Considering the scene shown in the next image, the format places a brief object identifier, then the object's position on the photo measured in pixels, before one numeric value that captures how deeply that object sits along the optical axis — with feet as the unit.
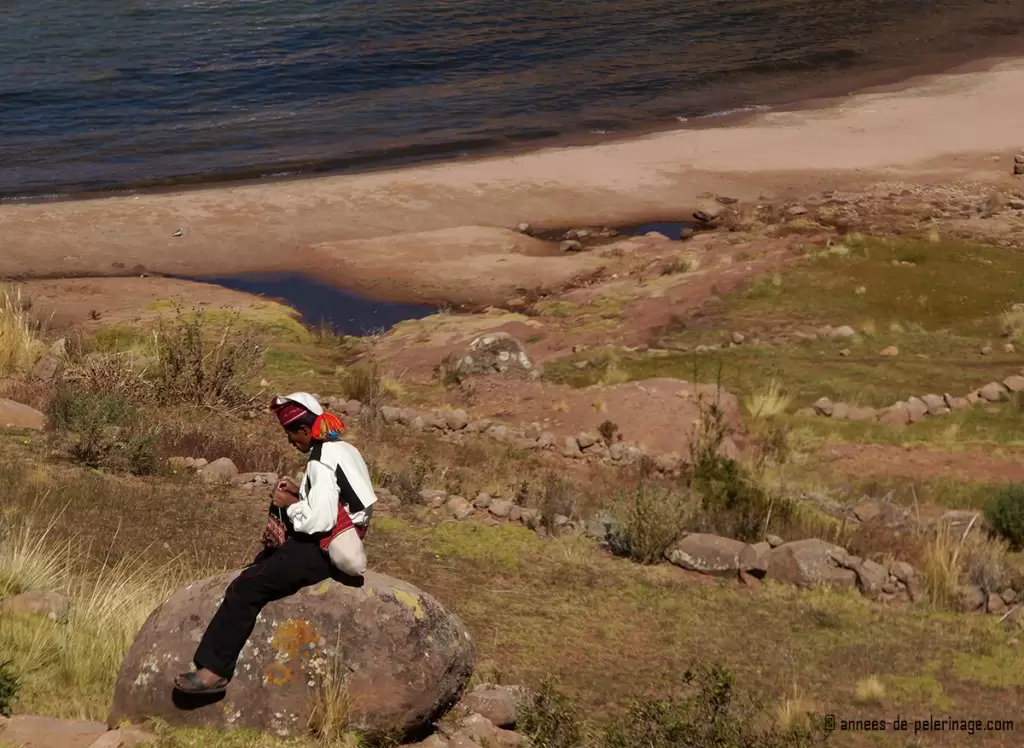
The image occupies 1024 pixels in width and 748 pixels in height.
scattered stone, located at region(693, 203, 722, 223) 92.22
